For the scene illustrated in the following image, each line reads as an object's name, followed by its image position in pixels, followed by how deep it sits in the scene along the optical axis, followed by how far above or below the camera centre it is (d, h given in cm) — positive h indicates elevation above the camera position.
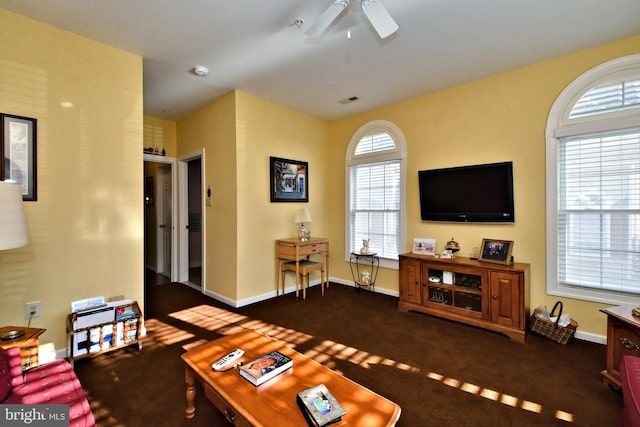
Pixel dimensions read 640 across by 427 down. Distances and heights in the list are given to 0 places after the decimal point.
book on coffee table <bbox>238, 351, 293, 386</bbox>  144 -83
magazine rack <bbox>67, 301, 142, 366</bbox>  225 -103
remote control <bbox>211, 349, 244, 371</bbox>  156 -85
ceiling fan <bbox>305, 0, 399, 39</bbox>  181 +128
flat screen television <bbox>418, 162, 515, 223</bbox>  314 +20
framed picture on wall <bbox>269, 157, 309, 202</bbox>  414 +47
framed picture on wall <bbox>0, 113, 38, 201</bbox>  215 +46
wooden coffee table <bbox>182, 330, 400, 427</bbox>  121 -88
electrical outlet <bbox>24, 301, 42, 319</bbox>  226 -78
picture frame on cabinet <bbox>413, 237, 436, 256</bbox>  361 -46
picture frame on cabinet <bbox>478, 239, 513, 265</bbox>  296 -44
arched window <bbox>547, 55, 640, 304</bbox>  253 +22
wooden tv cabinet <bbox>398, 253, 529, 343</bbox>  273 -87
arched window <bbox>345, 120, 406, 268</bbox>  410 +31
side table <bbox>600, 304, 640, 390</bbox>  191 -90
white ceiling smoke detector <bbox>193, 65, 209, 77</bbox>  306 +153
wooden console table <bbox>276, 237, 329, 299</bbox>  388 -55
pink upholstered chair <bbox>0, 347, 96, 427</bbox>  128 -86
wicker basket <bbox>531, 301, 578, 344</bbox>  262 -112
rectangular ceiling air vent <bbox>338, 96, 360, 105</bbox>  392 +155
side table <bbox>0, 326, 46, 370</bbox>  179 -83
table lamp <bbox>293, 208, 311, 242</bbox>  423 -14
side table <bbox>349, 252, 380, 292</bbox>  422 -91
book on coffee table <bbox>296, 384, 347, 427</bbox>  118 -86
